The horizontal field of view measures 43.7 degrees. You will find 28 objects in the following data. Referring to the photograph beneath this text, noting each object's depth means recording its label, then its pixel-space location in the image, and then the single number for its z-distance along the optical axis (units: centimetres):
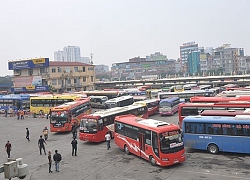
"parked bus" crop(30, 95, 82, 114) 3759
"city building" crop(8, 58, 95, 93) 6202
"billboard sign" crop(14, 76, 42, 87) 6225
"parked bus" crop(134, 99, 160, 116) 3366
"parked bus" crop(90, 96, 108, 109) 4323
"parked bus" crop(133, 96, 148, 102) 4105
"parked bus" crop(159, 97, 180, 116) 3297
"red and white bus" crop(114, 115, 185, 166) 1495
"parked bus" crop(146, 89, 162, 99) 4873
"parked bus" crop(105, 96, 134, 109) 3631
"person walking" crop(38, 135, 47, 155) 1925
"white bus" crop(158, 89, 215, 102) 3794
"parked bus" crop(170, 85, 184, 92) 5356
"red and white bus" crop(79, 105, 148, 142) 2136
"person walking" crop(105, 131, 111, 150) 1970
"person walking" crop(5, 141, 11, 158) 1925
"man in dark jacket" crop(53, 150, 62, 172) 1556
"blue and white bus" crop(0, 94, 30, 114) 4228
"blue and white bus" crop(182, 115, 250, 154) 1605
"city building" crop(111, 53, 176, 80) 15662
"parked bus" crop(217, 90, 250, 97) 3218
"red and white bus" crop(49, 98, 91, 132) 2634
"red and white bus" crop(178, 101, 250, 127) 2250
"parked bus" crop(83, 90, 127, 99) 4756
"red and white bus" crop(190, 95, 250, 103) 2611
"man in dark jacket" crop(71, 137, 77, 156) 1864
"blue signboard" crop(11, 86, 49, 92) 6022
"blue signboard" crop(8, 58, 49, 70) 6147
